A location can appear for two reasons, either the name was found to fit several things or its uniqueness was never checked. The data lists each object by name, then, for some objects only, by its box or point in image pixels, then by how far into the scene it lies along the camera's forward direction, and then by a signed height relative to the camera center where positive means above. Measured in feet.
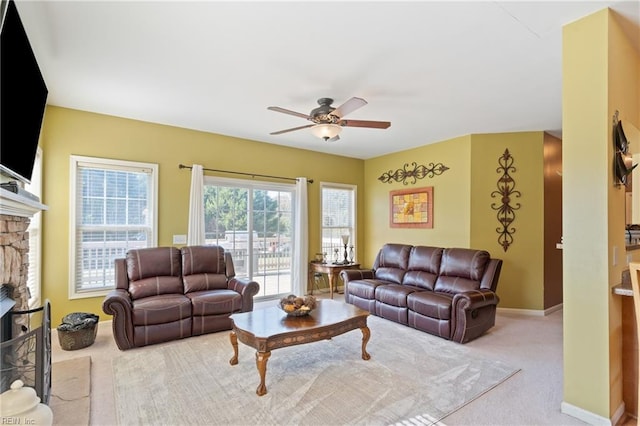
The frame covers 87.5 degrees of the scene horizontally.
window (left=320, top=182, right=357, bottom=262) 21.68 -0.09
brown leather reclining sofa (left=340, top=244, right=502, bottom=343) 12.40 -3.14
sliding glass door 17.46 -0.50
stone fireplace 7.29 -0.99
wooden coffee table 8.72 -3.11
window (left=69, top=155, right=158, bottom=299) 13.75 +0.07
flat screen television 6.05 +2.53
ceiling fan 10.99 +3.22
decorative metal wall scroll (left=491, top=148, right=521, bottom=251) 16.51 +0.88
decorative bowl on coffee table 10.36 -2.77
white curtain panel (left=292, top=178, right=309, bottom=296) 19.38 -1.37
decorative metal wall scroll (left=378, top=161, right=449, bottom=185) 18.69 +2.68
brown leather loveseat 11.51 -3.01
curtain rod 16.20 +2.40
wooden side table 19.07 -2.94
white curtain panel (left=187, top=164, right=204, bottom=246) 16.05 +0.37
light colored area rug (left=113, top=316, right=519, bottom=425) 7.74 -4.54
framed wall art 19.10 +0.59
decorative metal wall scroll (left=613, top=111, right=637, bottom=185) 7.45 +1.47
